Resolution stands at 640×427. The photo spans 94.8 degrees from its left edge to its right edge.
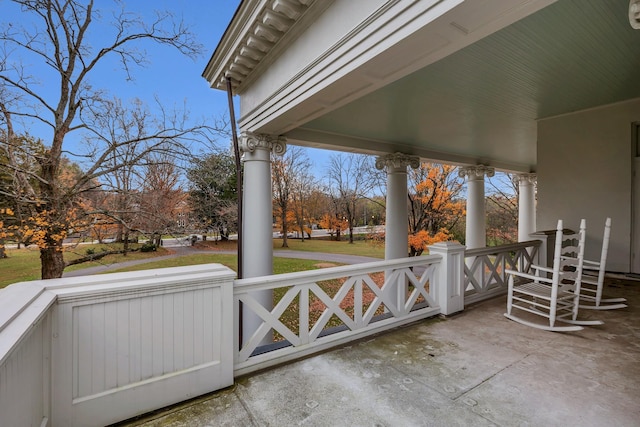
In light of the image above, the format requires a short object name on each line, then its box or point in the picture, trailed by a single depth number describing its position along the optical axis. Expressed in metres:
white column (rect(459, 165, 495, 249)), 8.62
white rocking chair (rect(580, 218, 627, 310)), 3.45
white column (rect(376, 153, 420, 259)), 6.64
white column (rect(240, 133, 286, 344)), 4.38
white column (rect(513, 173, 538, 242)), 10.05
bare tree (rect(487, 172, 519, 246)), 16.72
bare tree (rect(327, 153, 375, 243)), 18.11
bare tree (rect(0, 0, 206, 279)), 6.07
